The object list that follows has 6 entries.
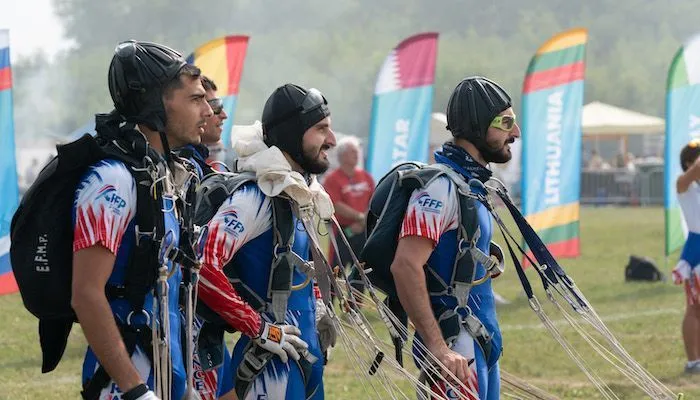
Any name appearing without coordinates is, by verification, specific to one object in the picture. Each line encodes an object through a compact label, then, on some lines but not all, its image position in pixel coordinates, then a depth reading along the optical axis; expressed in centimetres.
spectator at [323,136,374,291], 2687
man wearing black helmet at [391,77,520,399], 999
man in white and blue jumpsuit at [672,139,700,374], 2073
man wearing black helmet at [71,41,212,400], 709
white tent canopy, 9100
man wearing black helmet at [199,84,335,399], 945
